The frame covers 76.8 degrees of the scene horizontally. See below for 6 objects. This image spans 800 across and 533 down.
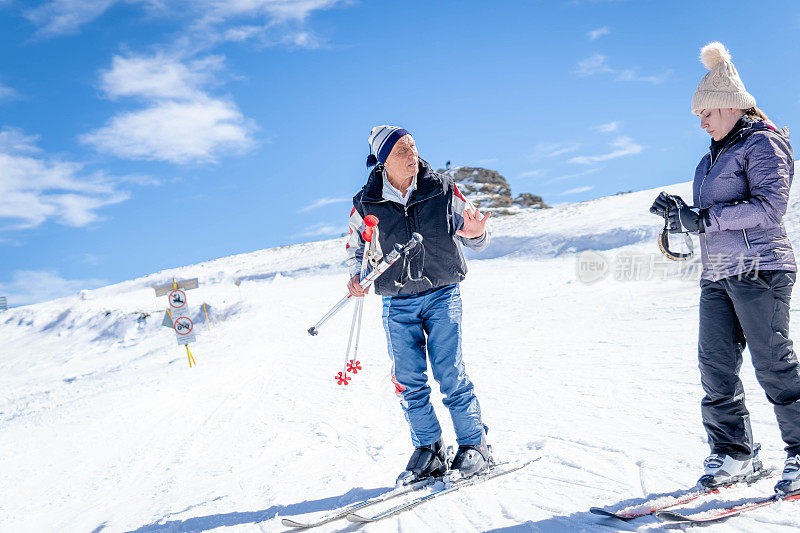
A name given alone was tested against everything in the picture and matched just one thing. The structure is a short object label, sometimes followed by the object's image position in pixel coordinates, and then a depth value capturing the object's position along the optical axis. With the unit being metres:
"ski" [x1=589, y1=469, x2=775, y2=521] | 2.31
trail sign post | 10.98
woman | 2.53
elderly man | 3.08
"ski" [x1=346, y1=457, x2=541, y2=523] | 2.56
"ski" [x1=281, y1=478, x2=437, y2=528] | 2.61
